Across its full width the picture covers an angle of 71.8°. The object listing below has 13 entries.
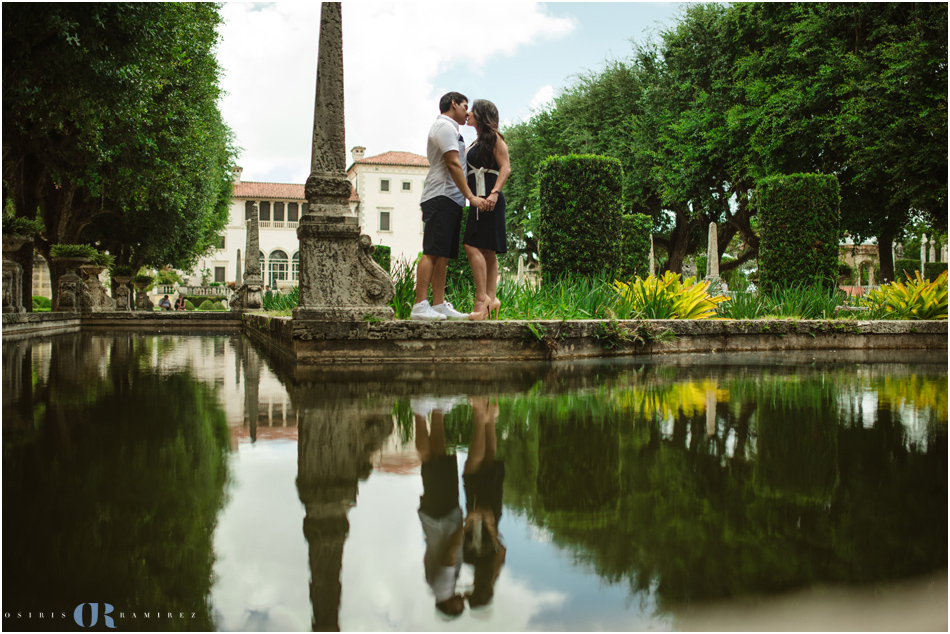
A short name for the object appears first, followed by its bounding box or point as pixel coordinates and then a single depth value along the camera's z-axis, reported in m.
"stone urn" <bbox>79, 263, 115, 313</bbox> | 17.06
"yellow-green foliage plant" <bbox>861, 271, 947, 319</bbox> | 8.53
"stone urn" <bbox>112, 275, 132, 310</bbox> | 21.44
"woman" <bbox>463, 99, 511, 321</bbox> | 5.88
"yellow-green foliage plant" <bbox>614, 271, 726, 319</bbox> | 7.34
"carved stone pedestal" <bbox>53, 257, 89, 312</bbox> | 16.12
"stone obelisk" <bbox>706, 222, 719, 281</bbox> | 17.88
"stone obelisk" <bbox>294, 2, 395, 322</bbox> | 5.61
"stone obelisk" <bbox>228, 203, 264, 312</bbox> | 15.42
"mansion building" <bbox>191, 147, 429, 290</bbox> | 51.16
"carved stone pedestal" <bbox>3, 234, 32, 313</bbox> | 10.80
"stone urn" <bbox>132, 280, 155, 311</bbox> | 27.93
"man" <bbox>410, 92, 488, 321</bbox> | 5.68
